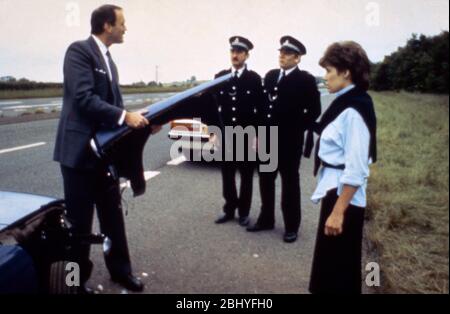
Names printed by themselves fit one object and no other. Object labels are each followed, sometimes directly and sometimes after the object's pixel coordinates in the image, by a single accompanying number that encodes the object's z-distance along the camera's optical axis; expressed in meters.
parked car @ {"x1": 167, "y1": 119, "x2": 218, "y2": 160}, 7.27
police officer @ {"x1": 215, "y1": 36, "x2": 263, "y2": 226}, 4.42
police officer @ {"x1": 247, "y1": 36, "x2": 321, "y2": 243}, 4.06
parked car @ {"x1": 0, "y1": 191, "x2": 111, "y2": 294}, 2.00
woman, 2.18
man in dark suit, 2.57
